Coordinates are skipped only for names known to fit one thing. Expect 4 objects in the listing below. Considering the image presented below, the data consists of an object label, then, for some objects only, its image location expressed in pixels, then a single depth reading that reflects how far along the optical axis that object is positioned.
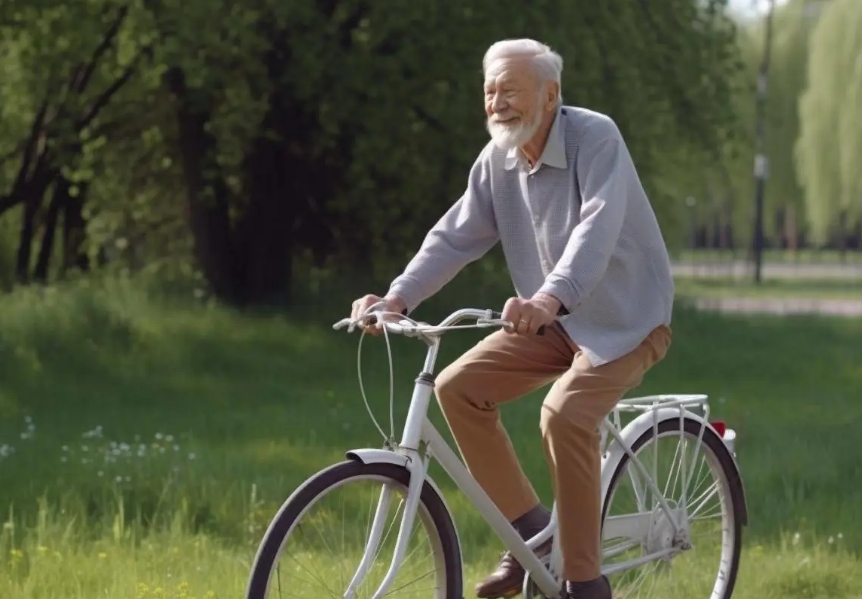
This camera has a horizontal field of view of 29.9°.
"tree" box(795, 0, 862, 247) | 32.16
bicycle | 3.76
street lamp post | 37.00
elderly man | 4.16
